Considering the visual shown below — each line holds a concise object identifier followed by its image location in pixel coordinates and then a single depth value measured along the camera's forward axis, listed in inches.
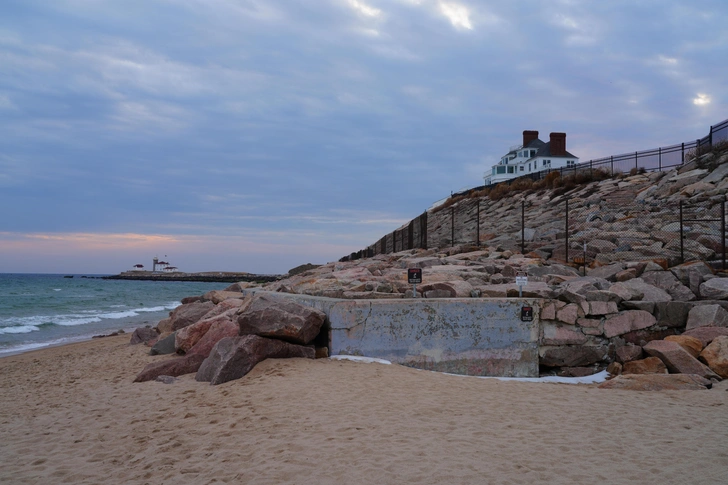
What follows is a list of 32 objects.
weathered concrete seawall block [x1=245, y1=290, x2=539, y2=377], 354.6
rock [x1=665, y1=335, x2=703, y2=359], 343.6
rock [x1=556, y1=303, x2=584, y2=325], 373.1
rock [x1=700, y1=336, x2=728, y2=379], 324.2
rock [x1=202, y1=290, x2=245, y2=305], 673.2
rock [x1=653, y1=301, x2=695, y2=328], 387.2
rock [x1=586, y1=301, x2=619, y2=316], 377.7
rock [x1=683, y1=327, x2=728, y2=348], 353.1
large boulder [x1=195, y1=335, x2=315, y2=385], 319.9
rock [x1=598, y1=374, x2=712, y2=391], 300.0
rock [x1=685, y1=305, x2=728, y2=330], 373.7
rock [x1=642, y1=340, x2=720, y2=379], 321.1
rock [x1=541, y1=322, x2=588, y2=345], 371.6
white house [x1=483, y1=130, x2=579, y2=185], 2317.9
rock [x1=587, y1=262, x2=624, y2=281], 479.2
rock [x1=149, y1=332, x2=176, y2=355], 495.2
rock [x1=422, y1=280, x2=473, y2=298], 394.6
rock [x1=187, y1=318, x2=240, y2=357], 381.7
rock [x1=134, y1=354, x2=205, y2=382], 359.6
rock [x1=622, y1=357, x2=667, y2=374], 335.9
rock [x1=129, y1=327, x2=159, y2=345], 610.2
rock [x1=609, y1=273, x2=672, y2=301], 399.9
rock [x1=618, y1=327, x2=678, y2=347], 380.8
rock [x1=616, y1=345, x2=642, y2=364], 365.4
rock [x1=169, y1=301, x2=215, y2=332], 591.2
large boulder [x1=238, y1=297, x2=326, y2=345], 343.3
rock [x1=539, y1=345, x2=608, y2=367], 369.2
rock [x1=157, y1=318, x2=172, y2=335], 612.5
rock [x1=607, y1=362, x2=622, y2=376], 356.3
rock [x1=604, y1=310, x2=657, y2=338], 378.9
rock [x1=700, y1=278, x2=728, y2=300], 403.9
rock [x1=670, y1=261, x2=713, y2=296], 428.8
